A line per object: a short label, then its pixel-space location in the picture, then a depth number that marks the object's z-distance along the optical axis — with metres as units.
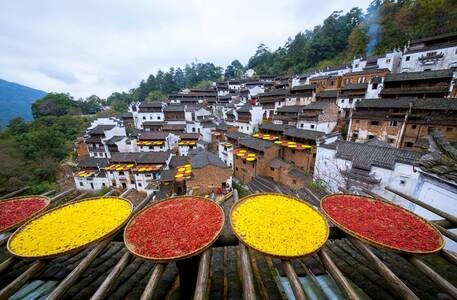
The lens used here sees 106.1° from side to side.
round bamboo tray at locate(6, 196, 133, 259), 2.63
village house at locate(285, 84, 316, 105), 29.05
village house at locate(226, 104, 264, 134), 30.81
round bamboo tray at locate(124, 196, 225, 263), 2.48
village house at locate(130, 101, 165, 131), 38.19
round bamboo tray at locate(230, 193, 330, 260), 2.58
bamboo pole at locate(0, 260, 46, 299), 2.15
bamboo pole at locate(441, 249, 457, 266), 2.65
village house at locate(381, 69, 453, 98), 19.03
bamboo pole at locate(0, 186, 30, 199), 4.97
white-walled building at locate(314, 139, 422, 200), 12.15
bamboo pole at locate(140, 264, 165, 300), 2.13
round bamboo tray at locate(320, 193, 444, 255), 2.65
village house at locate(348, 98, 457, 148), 16.19
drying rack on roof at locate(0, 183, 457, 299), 2.34
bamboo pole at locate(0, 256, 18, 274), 2.58
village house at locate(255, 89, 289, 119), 31.87
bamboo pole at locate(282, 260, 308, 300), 2.21
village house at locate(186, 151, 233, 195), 17.92
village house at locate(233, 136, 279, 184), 21.02
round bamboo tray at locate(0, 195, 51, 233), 3.44
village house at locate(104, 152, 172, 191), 22.96
